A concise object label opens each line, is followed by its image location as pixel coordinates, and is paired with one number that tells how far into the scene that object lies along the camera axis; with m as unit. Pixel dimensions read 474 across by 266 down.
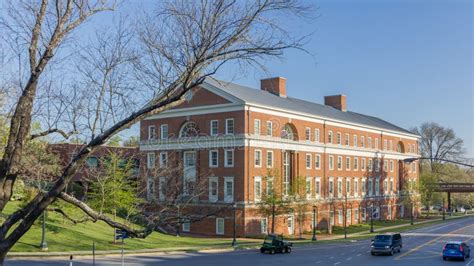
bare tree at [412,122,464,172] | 122.98
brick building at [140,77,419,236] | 57.84
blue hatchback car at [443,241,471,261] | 38.41
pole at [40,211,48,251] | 36.19
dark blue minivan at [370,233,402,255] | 41.78
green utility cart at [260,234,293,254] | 42.72
